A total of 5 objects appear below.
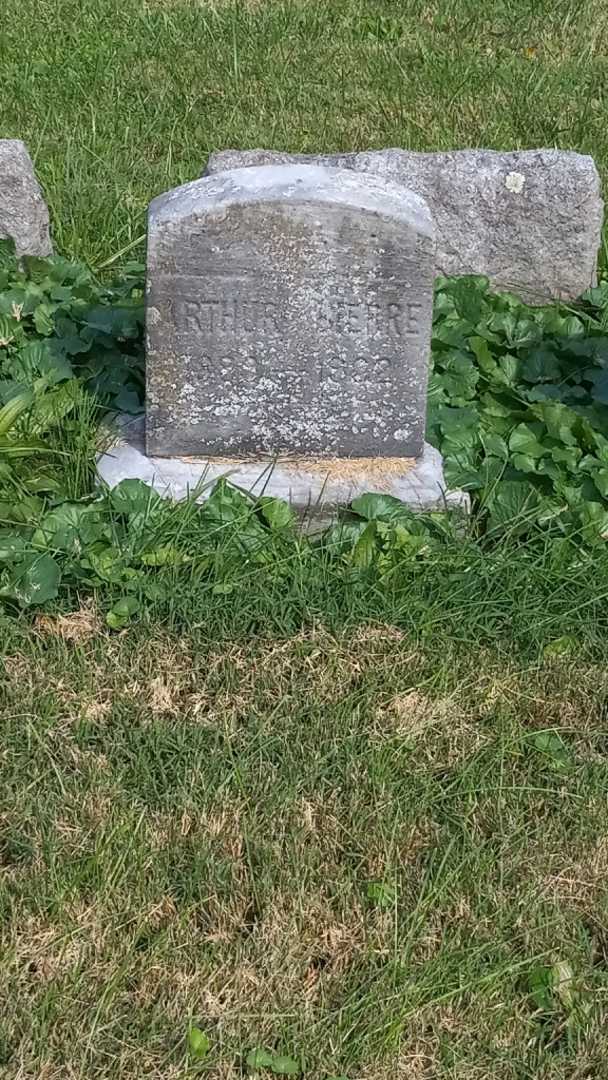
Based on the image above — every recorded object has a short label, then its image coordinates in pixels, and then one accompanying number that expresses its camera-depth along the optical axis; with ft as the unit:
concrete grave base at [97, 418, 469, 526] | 10.99
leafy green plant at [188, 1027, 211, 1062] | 7.31
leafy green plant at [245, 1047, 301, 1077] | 7.25
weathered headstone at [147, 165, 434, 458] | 10.23
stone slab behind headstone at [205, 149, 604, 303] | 14.29
